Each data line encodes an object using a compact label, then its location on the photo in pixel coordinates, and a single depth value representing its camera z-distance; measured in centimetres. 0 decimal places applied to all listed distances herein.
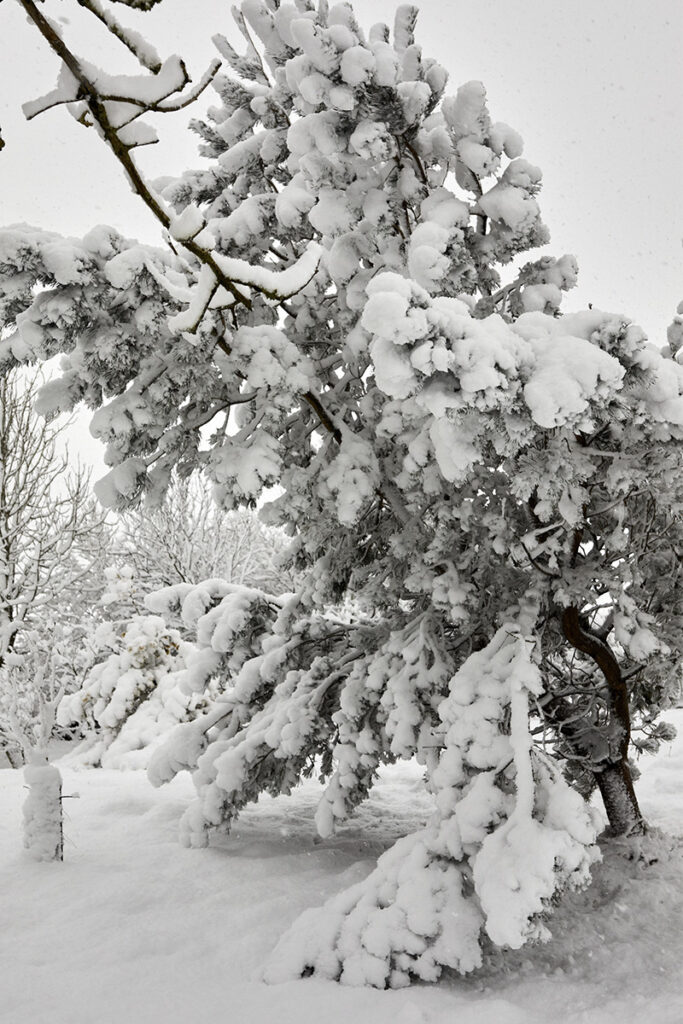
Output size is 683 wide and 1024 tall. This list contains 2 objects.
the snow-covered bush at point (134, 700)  924
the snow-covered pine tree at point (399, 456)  263
